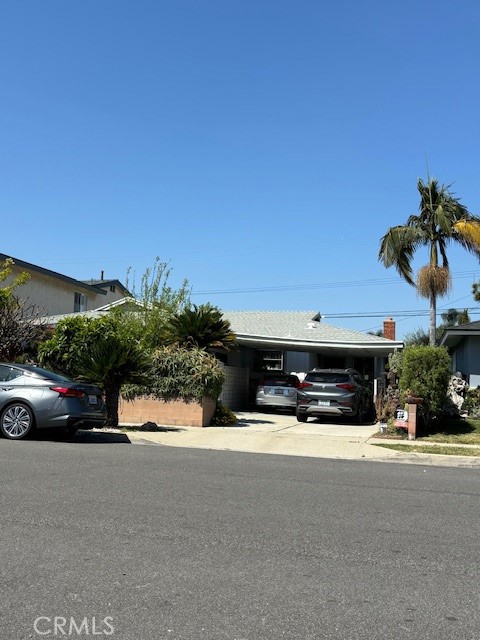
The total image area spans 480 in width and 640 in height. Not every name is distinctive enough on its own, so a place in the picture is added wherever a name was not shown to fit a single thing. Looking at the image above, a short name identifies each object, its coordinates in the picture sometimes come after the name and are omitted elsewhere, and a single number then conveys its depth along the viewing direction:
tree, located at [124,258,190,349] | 19.86
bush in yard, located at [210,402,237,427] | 18.23
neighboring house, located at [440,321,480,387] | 21.80
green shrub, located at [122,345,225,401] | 17.44
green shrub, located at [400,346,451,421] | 15.82
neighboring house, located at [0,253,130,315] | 29.08
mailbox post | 15.37
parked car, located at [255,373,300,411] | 22.92
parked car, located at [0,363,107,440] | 12.58
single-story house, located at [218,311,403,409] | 23.20
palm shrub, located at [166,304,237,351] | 18.70
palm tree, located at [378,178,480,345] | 21.59
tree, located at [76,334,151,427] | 15.78
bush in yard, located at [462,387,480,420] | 19.52
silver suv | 19.16
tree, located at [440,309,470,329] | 63.98
